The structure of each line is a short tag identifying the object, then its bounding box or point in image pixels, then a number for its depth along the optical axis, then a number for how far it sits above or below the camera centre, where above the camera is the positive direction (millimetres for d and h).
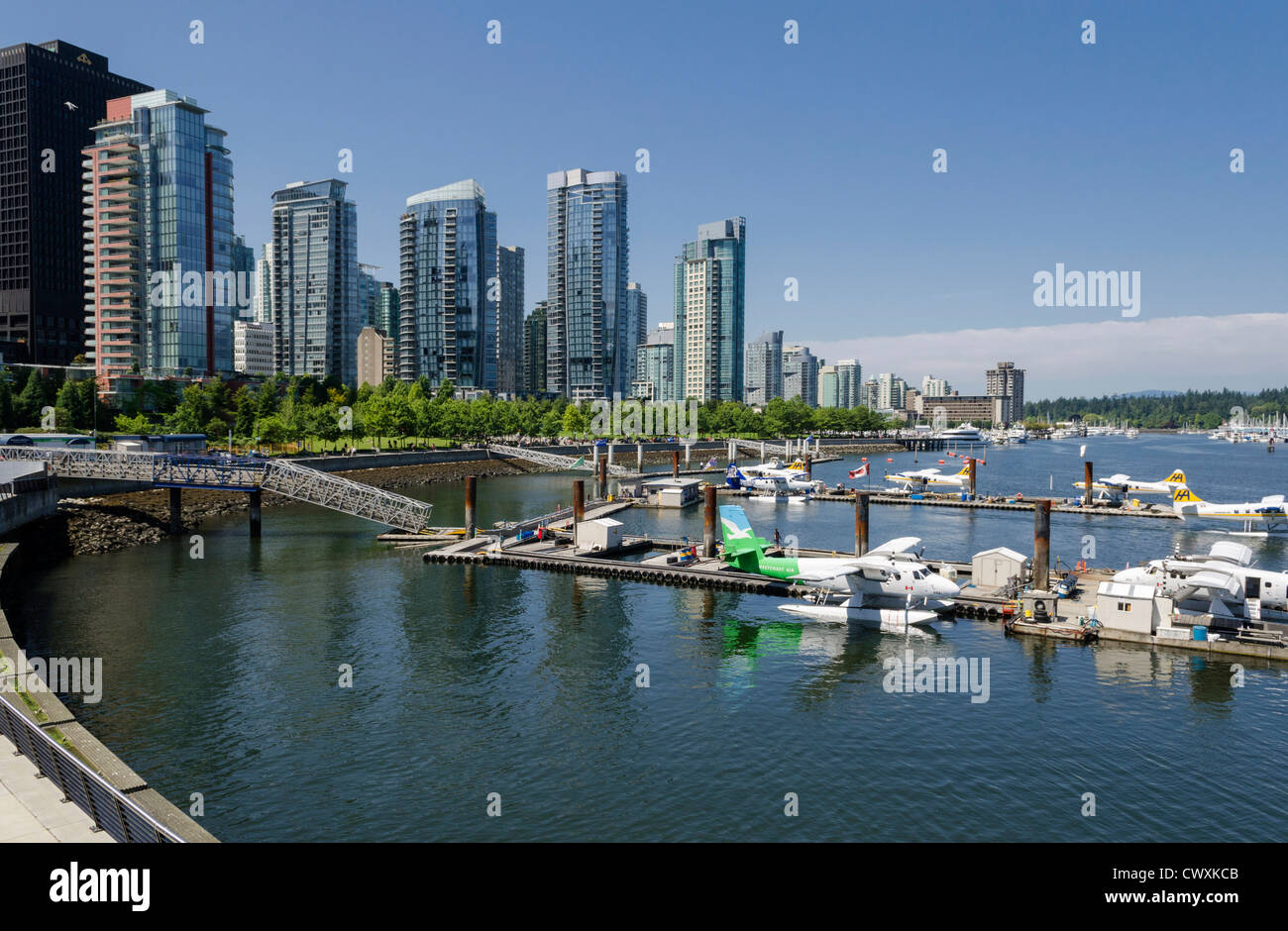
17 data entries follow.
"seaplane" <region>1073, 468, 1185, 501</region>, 109562 -7360
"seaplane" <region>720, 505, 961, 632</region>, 49469 -9924
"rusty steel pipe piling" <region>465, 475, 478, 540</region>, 74688 -7402
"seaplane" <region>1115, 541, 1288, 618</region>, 45656 -8722
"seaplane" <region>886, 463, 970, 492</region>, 125938 -7355
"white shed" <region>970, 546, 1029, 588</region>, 55188 -9278
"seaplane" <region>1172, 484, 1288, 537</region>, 89500 -9194
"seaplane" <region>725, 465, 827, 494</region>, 119750 -7726
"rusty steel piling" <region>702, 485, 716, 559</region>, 67250 -7821
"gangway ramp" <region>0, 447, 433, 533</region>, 75312 -4092
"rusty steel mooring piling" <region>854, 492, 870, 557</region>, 67812 -7685
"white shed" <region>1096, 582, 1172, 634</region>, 45469 -10047
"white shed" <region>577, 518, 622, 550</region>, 69250 -8891
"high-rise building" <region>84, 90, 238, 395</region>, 169500 +41083
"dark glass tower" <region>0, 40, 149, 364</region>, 192625 +26406
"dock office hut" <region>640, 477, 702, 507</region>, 108750 -8205
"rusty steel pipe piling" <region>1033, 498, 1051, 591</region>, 54750 -8022
